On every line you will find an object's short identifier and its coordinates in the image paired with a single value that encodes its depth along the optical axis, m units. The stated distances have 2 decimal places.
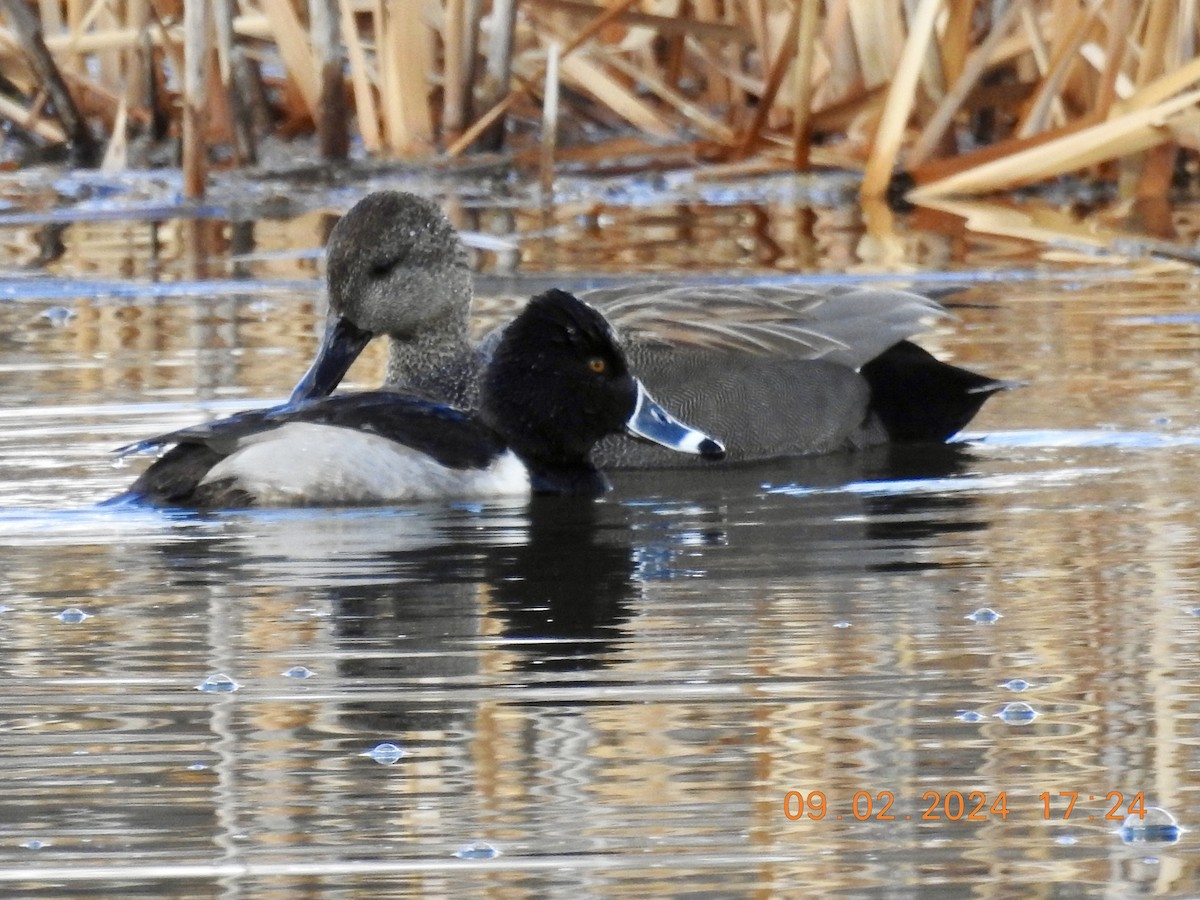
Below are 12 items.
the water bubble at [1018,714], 7.48
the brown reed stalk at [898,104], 19.83
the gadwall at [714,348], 13.51
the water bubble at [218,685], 8.11
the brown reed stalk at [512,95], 22.06
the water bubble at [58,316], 17.94
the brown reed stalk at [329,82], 22.67
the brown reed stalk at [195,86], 20.91
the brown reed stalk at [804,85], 20.89
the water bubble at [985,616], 8.95
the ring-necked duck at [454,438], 11.75
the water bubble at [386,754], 7.18
